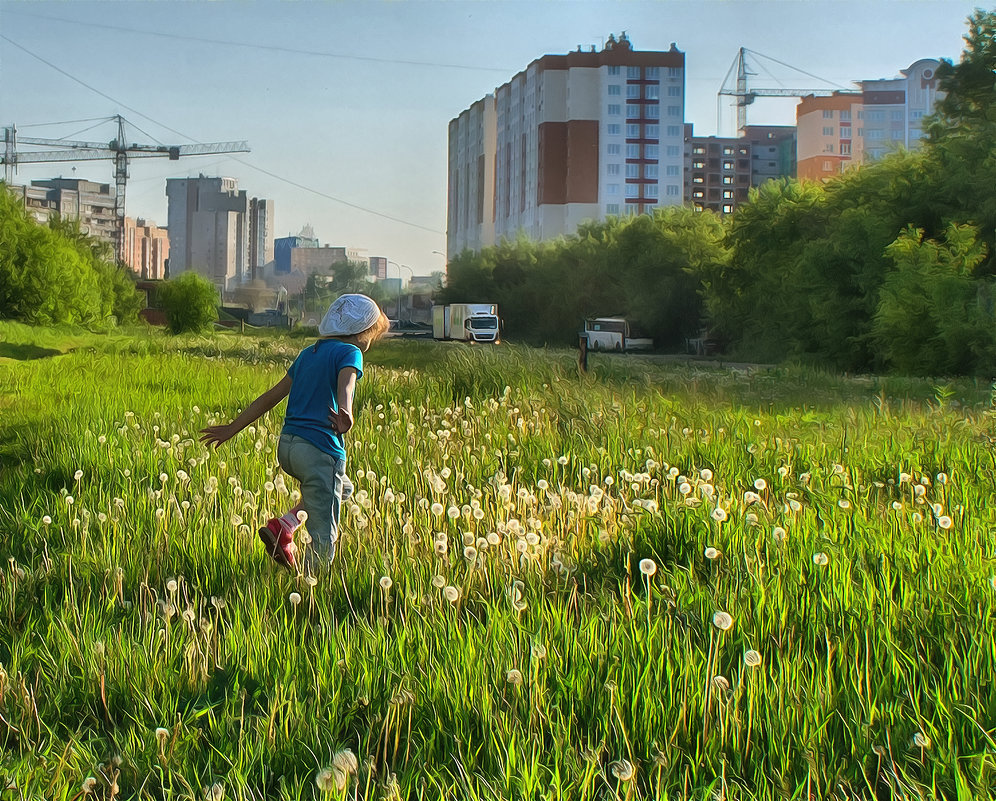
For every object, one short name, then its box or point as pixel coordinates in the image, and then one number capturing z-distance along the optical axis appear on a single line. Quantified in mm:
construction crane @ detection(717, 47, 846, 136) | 188500
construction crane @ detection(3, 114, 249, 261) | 172750
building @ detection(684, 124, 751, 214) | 154625
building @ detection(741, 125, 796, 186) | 153250
